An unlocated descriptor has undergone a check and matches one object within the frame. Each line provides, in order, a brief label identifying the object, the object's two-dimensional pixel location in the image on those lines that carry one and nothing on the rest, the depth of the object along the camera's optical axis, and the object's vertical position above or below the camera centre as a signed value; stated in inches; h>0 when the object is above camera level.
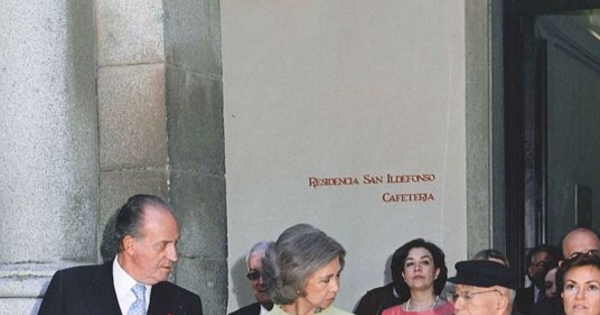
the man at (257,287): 360.2 -37.7
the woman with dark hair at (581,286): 288.5 -31.2
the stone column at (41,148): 351.9 -7.1
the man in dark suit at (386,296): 394.3 -45.6
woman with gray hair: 282.8 -27.0
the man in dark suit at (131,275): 287.7 -27.8
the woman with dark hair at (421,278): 379.2 -39.1
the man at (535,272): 428.1 -42.7
